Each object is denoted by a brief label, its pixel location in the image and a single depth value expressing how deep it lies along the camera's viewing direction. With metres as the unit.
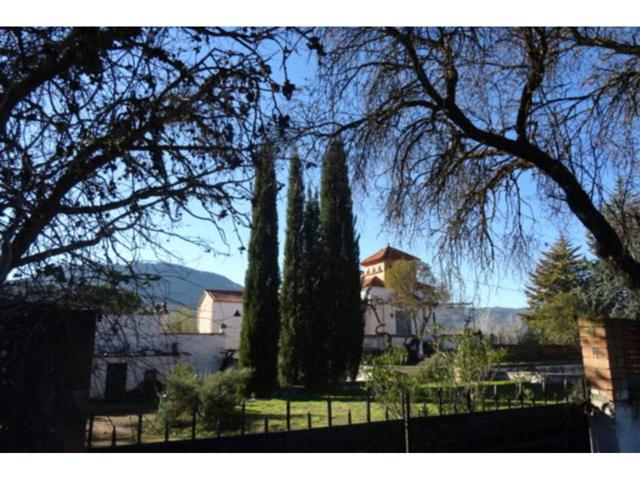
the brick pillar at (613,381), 3.56
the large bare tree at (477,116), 3.87
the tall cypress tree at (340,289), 14.38
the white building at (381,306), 24.65
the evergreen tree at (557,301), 16.94
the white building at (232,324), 16.38
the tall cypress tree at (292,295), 14.00
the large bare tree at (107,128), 2.17
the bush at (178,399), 6.79
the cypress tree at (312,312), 13.89
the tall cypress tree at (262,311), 13.41
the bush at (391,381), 4.51
